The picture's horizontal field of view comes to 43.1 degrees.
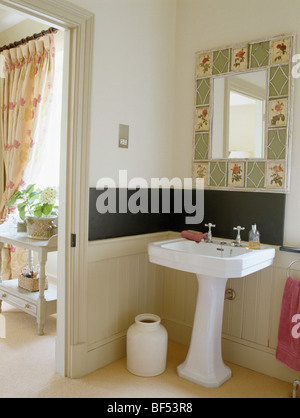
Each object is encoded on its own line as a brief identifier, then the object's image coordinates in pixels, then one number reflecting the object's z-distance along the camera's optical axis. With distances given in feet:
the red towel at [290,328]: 7.45
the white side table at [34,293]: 9.74
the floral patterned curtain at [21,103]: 11.82
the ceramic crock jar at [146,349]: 8.04
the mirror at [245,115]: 7.92
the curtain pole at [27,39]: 11.14
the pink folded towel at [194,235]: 8.57
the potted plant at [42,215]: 10.25
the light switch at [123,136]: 8.46
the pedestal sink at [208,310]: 7.42
